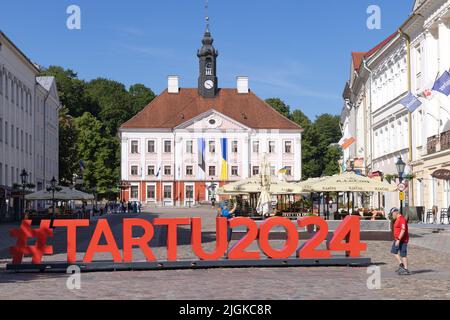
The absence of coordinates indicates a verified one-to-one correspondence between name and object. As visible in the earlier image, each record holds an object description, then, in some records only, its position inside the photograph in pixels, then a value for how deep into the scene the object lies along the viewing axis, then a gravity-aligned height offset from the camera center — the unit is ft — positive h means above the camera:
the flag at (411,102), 134.62 +16.77
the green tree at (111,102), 403.95 +52.34
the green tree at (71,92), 372.25 +53.33
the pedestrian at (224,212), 83.46 -0.78
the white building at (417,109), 134.82 +18.98
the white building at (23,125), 191.42 +22.77
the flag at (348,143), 203.51 +15.35
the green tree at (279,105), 410.52 +50.22
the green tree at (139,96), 419.13 +57.73
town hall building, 355.97 +24.29
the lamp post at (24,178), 161.38 +5.69
